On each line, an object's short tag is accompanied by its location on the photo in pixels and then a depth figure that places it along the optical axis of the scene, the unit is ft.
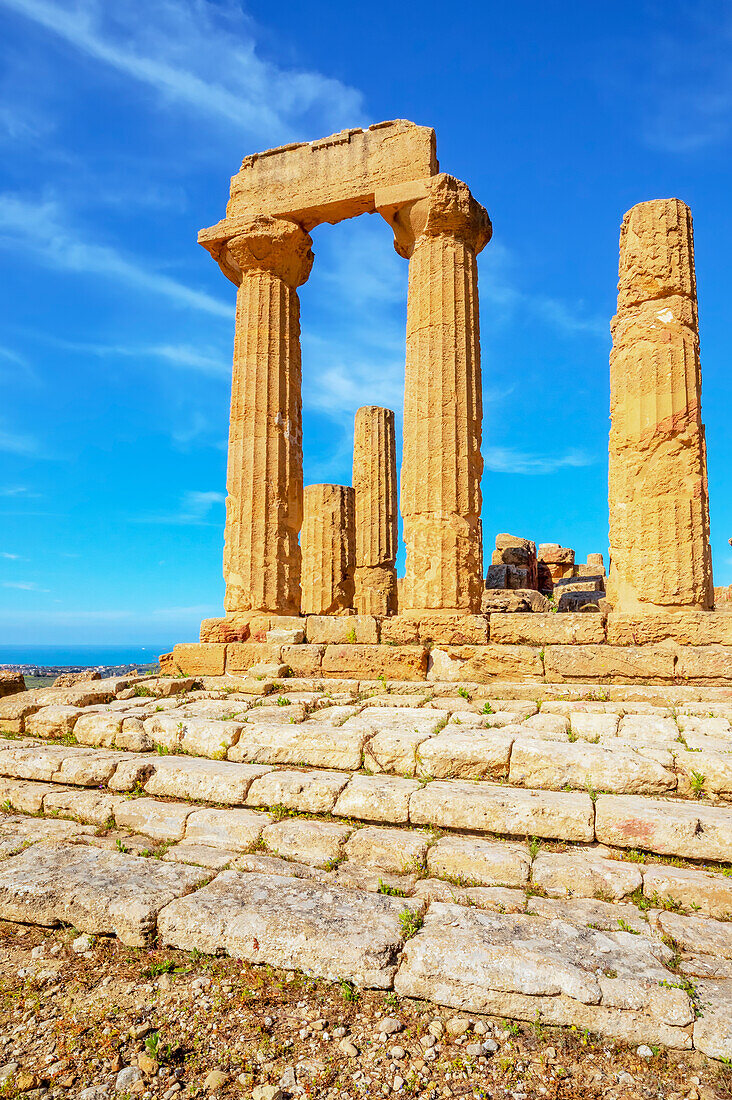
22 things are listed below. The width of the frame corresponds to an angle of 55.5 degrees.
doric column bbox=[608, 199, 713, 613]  30.14
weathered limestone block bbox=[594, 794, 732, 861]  15.65
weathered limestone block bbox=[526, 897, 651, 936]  13.62
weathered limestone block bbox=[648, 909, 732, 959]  12.73
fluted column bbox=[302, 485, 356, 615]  56.13
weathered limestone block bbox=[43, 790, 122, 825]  20.83
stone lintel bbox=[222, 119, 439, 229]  37.83
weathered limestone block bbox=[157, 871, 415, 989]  12.78
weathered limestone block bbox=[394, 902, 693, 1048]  11.06
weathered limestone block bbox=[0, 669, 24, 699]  35.65
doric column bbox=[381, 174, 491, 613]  34.42
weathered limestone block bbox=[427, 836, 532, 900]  15.53
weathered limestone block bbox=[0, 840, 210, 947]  14.84
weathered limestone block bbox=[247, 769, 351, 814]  19.57
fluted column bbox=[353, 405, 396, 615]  61.41
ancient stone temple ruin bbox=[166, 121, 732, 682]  29.91
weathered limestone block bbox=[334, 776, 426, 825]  18.57
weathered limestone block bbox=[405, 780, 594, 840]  16.92
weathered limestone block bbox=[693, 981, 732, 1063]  10.36
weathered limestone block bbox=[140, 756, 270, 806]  20.77
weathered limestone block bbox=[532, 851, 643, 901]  14.78
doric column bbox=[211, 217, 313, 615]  39.63
